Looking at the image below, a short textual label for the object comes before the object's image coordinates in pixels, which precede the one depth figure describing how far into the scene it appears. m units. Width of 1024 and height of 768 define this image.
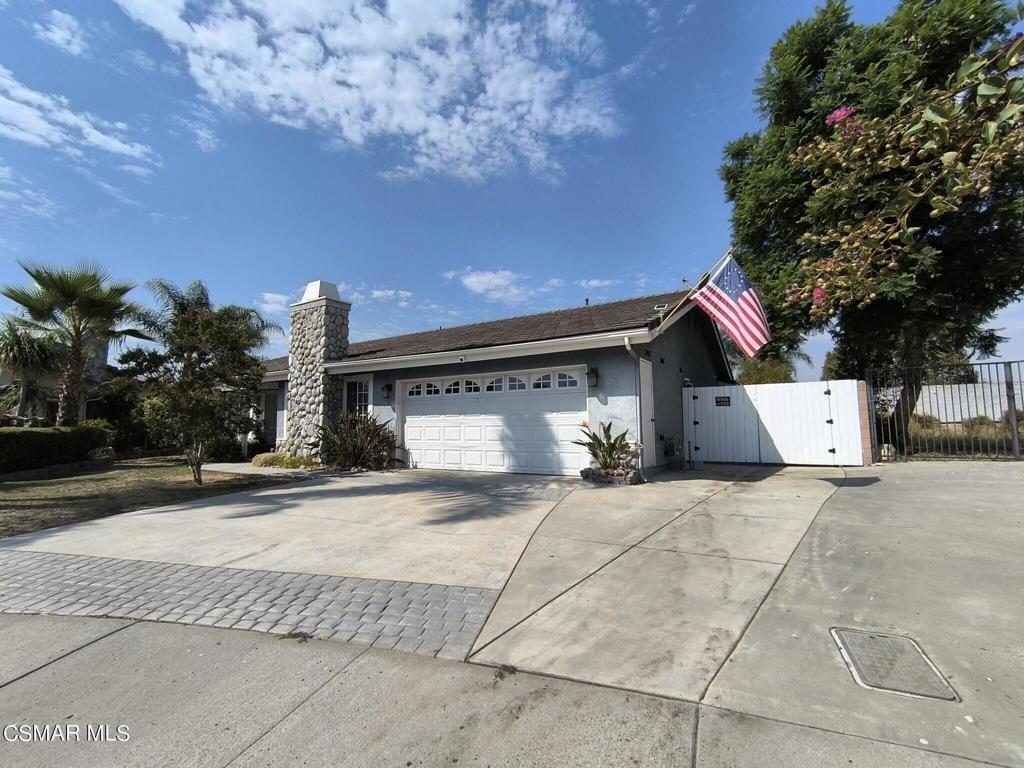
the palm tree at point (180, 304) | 16.78
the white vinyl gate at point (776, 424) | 11.12
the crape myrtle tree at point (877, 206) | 11.84
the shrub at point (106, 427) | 16.78
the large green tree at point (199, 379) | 10.31
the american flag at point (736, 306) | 8.87
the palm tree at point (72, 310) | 14.52
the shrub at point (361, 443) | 12.81
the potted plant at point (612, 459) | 9.29
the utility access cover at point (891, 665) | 2.76
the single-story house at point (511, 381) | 10.30
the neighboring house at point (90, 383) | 16.36
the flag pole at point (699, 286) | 9.52
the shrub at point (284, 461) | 13.84
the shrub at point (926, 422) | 11.45
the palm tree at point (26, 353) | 15.30
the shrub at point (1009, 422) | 10.35
